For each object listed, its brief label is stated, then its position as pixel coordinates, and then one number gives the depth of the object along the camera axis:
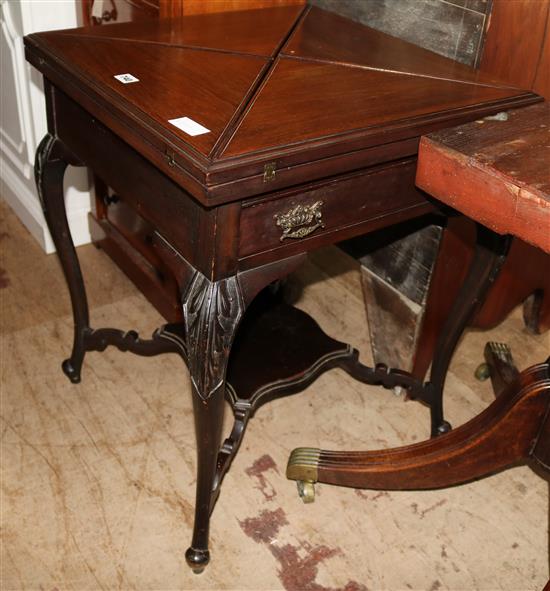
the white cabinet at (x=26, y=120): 2.22
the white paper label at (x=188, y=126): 1.17
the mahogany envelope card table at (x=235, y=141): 1.17
